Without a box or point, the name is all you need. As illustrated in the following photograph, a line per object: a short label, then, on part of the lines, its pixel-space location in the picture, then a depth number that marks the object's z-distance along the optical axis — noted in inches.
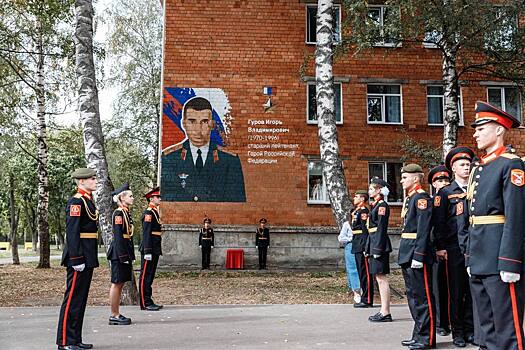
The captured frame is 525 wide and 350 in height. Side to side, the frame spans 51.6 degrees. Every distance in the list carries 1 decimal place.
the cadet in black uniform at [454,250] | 287.4
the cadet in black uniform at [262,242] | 855.1
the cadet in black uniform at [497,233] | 185.9
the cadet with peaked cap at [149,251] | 404.5
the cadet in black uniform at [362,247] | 413.4
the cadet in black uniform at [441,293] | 304.0
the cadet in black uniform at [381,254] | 347.3
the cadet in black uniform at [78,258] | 273.1
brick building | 877.8
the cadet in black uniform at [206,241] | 840.9
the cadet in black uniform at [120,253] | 343.9
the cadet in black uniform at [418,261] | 268.2
